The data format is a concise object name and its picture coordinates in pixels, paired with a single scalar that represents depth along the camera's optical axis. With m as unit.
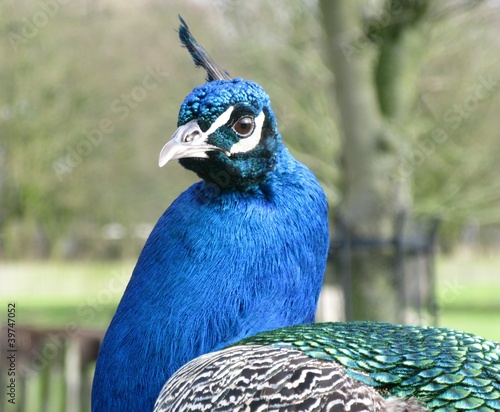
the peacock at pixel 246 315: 2.63
